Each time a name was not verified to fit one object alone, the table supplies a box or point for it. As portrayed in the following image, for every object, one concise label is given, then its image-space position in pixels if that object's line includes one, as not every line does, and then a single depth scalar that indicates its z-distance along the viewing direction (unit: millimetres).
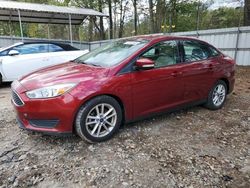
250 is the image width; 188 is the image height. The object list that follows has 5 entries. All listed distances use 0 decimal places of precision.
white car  6852
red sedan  2926
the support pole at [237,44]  9453
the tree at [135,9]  20938
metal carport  11375
